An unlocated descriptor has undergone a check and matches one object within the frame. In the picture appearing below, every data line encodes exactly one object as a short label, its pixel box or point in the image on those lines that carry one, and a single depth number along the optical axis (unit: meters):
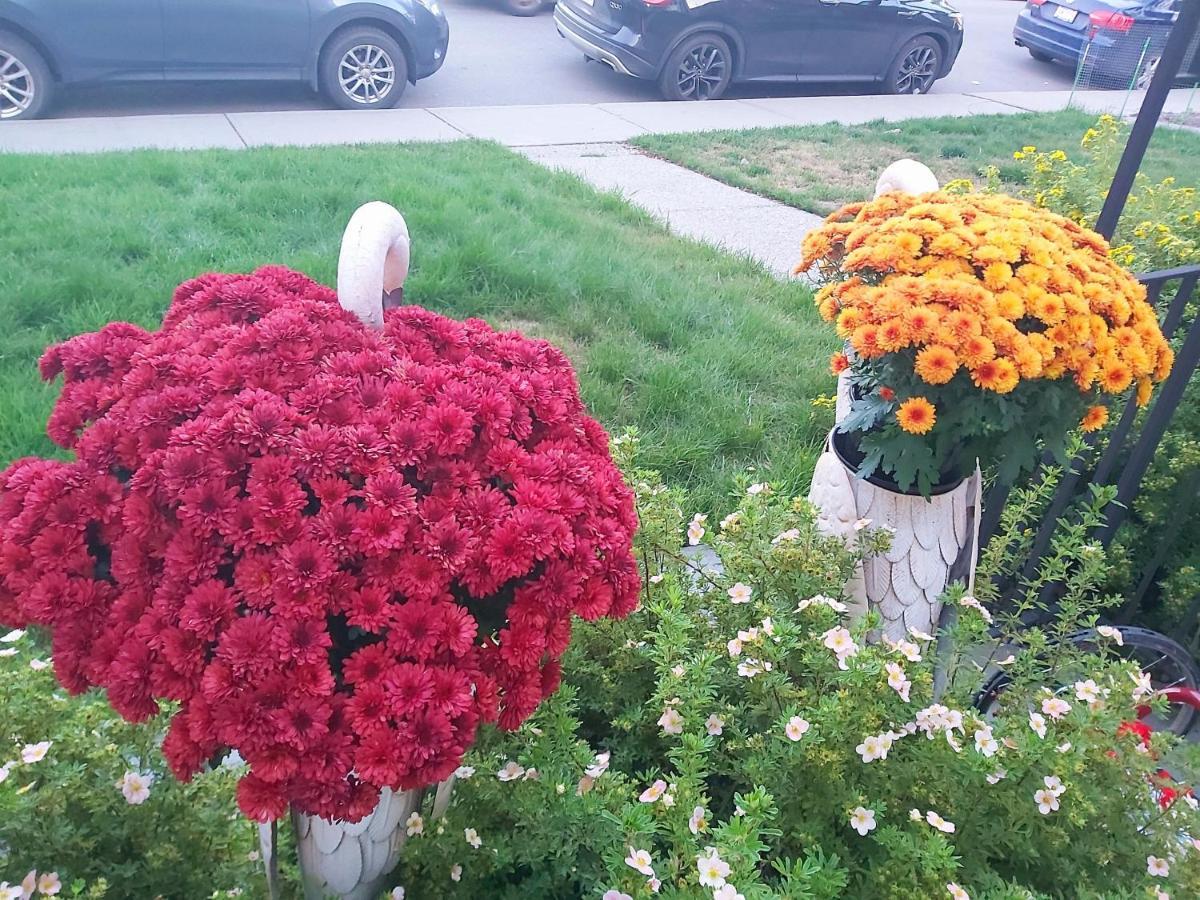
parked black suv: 8.99
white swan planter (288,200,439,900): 1.47
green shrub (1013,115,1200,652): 2.65
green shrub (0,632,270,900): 1.43
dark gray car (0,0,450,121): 6.52
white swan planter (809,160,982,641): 2.12
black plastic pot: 2.10
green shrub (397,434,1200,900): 1.46
